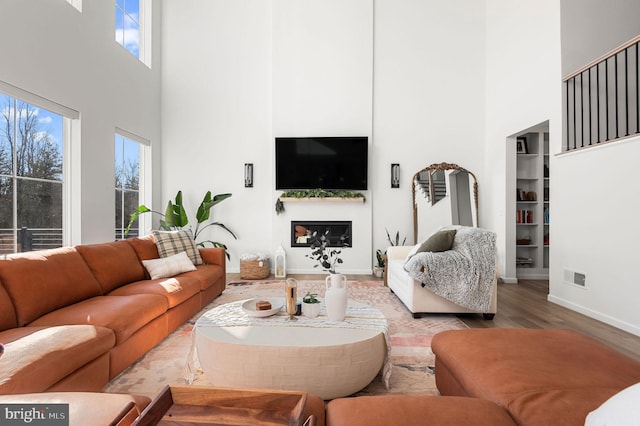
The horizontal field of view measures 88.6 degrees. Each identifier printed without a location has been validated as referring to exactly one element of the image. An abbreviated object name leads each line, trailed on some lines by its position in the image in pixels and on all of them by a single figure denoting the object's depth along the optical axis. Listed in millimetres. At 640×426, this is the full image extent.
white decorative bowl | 2145
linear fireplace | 5363
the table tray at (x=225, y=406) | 996
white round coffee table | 1657
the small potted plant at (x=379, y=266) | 5083
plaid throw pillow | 3498
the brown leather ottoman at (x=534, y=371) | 1022
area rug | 1910
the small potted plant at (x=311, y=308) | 2152
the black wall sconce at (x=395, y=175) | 5387
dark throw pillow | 3303
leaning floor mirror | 5352
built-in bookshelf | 5180
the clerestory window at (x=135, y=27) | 4625
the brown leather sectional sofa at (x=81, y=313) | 1492
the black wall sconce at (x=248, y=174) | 5457
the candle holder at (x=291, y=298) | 2104
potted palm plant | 5020
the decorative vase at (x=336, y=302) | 2066
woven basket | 5016
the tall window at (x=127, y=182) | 4566
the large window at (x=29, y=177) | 3016
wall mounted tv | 5270
